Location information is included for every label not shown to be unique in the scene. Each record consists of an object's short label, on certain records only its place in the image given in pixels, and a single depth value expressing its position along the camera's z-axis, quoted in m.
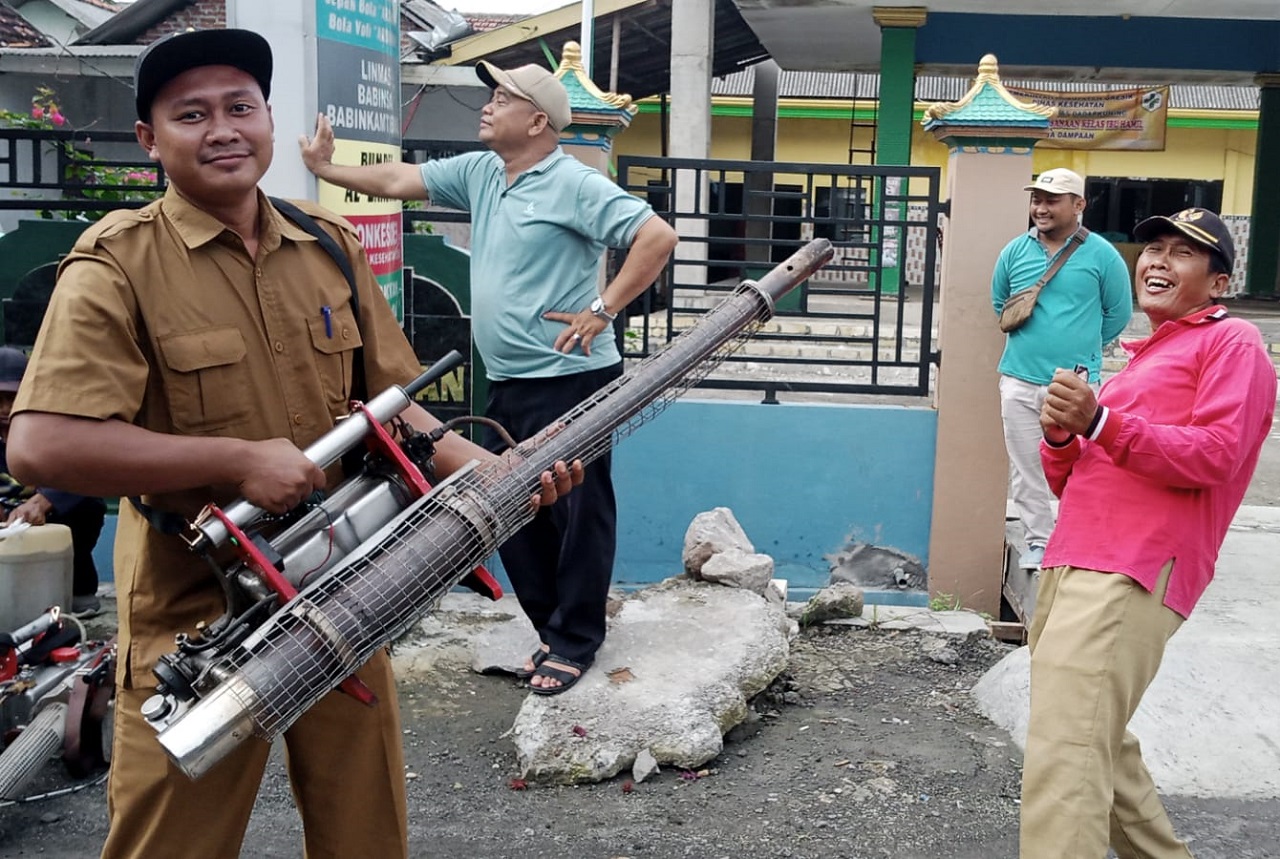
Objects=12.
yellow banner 17.02
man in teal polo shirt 3.99
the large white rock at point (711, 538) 4.98
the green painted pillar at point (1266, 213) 17.19
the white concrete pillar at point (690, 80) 12.50
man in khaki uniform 1.90
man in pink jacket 2.61
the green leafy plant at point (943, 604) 5.66
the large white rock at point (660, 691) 3.73
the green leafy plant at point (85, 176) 5.56
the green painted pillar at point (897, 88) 13.45
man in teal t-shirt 5.15
